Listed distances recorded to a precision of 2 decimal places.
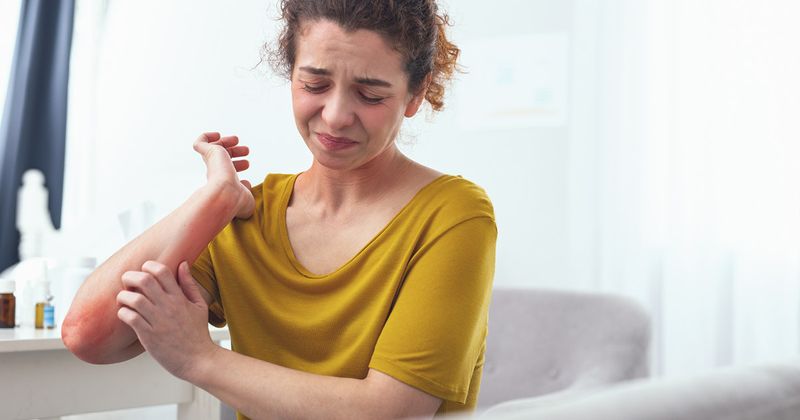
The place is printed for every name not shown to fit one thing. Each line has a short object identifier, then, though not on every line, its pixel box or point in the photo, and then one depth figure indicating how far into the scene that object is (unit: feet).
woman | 3.63
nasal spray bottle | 6.08
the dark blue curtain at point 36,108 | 10.45
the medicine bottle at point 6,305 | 5.94
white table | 5.23
